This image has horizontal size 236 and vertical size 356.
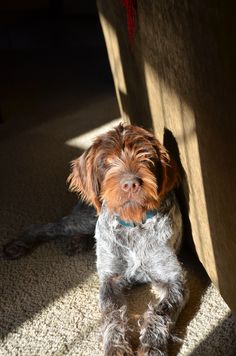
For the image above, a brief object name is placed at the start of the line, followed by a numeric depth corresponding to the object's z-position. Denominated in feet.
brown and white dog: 5.67
